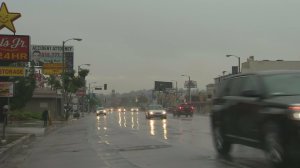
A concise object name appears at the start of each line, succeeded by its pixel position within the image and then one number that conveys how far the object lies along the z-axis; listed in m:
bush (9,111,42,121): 47.99
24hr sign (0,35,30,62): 22.75
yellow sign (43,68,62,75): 63.93
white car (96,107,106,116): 91.38
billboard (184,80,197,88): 164.00
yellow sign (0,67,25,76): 21.27
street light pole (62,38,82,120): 60.44
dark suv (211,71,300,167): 9.73
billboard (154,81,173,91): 184.40
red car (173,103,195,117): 67.06
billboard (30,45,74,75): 75.59
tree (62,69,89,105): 67.26
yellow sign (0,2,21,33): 21.25
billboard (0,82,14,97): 20.11
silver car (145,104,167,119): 55.59
